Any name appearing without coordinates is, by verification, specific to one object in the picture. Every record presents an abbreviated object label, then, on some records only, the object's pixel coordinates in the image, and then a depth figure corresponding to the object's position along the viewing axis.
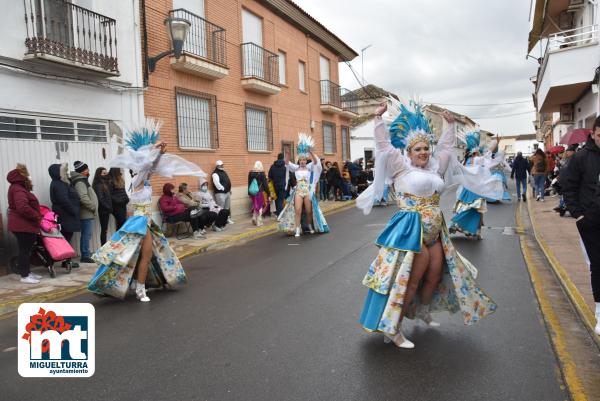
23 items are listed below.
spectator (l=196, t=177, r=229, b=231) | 12.28
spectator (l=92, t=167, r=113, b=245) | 9.16
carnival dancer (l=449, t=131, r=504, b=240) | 9.66
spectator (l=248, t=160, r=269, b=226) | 13.62
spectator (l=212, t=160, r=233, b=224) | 13.23
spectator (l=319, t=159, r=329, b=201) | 20.55
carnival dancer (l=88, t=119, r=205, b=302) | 6.14
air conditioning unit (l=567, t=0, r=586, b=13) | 18.12
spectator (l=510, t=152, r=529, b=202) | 17.36
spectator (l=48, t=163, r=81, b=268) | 8.14
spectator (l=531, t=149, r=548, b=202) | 16.44
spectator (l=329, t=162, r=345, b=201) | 20.45
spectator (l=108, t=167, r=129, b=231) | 9.54
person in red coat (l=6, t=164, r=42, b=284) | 7.15
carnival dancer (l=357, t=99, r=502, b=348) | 4.12
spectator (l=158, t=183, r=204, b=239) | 11.20
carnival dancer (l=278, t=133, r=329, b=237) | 11.07
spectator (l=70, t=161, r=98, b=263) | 8.60
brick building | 12.71
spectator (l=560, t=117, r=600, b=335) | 4.23
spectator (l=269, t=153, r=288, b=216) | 14.91
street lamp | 11.20
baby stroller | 7.65
